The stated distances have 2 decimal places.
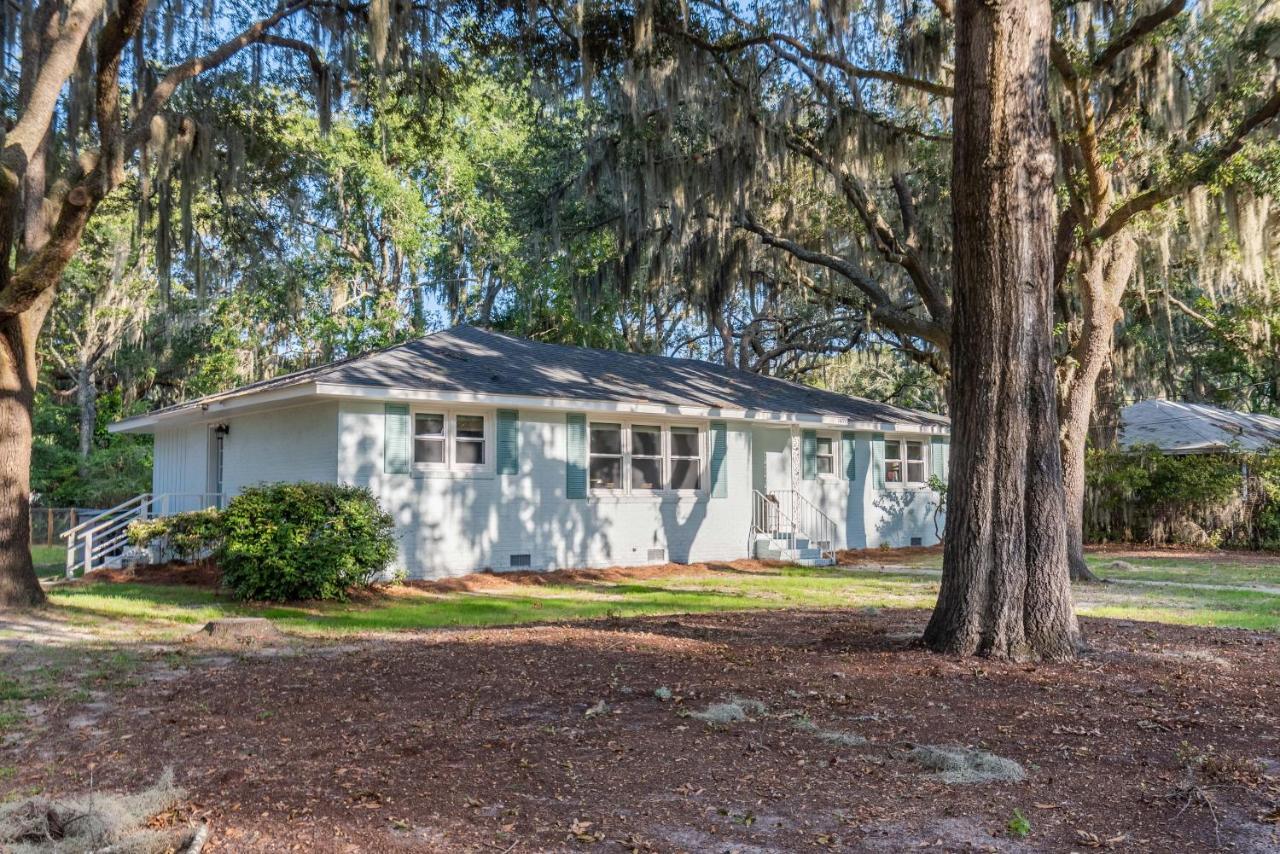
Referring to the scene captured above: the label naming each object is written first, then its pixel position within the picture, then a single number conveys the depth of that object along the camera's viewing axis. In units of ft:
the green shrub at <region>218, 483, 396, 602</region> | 36.55
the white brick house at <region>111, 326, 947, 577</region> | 44.19
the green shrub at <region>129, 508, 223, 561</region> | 38.85
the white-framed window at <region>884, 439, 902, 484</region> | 67.31
